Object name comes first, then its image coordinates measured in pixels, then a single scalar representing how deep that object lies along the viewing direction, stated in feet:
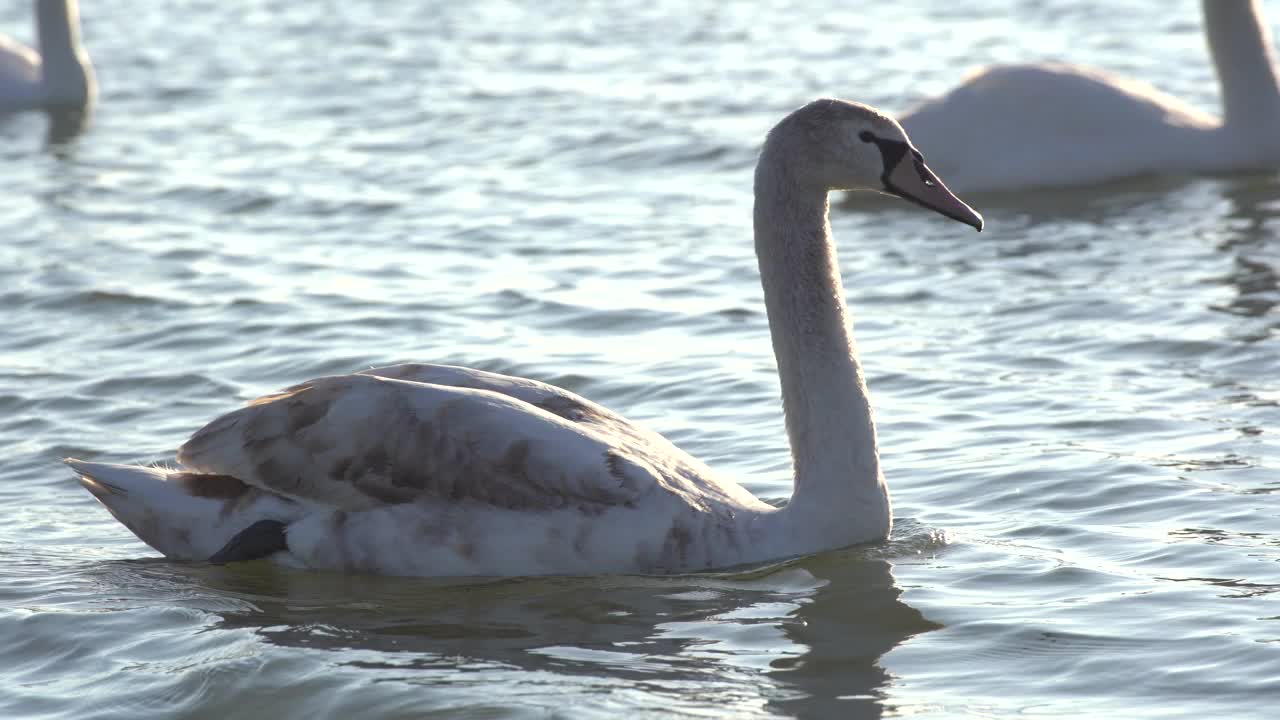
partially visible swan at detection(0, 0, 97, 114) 61.62
